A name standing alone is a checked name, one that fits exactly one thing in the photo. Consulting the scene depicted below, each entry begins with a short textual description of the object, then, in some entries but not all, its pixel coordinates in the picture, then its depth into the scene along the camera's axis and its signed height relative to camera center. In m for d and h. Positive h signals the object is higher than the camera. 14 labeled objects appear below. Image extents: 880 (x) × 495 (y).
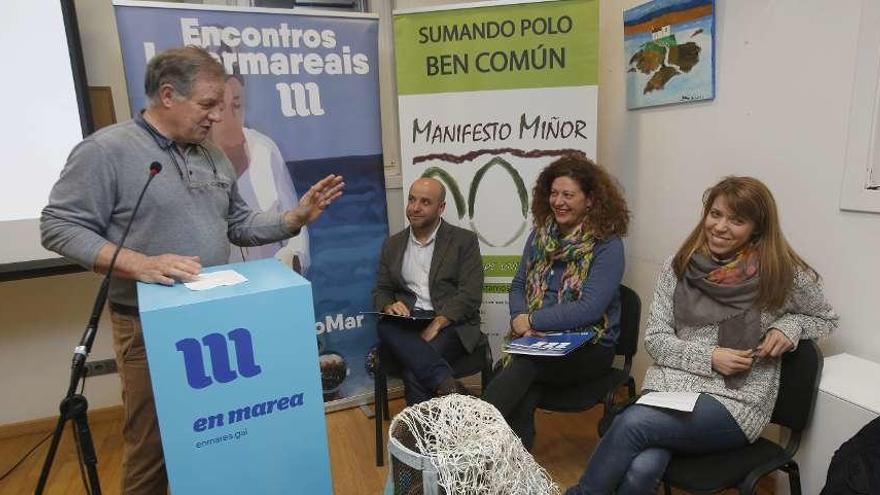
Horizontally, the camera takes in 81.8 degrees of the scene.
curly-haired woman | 1.87 -0.51
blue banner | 2.20 +0.18
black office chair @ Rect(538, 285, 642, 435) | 1.85 -0.86
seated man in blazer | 2.16 -0.63
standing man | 1.29 -0.08
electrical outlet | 2.56 -0.96
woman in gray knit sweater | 1.44 -0.58
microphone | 1.03 -0.33
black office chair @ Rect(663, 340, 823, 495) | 1.35 -0.86
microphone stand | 1.03 -0.48
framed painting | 2.04 +0.40
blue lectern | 1.04 -0.46
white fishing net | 0.91 -0.54
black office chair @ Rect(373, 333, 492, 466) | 2.20 -0.90
